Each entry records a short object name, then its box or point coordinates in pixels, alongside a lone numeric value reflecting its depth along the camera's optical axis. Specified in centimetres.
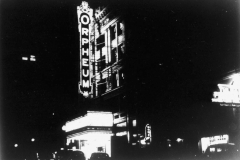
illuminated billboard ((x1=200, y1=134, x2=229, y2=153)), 2427
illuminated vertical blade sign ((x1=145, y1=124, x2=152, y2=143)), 2664
